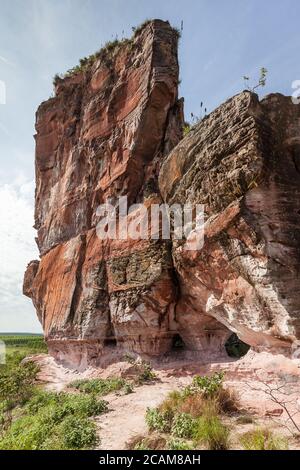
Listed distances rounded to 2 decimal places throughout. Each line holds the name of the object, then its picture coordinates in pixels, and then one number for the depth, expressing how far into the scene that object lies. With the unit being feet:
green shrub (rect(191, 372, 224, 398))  24.25
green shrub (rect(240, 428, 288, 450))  15.62
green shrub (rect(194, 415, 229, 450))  17.47
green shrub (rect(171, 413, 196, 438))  19.65
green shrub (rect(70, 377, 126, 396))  35.38
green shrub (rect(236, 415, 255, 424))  21.26
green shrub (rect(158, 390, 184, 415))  23.25
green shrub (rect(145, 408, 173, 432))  21.15
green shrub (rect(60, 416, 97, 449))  20.59
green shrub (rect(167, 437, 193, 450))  17.44
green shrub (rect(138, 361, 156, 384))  36.72
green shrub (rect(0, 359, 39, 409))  40.68
